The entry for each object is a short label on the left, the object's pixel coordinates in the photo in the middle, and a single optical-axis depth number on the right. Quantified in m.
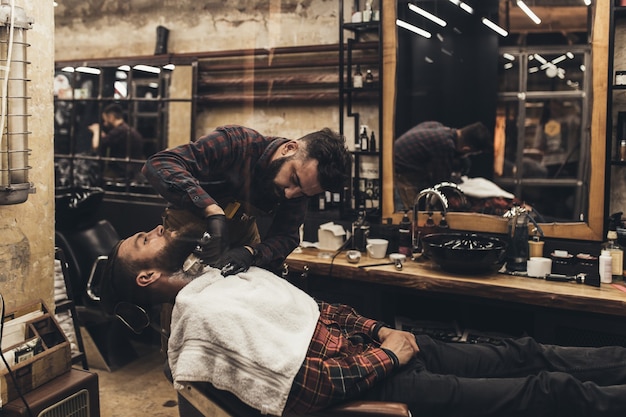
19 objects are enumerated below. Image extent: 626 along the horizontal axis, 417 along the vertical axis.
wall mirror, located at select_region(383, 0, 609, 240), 2.82
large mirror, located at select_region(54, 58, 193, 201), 3.07
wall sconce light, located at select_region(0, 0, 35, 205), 2.07
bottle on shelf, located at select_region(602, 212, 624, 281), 2.71
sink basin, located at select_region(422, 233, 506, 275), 2.76
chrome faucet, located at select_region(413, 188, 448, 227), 3.17
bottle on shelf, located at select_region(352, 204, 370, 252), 3.21
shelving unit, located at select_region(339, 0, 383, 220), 3.20
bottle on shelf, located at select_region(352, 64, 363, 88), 3.26
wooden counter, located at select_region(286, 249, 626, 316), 2.50
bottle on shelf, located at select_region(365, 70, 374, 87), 3.26
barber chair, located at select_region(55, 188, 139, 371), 3.08
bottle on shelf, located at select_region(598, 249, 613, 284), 2.69
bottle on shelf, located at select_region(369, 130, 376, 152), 3.31
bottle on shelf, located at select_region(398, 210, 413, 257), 3.16
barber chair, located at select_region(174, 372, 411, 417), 1.78
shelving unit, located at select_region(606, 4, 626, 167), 2.74
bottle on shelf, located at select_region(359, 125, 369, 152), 3.31
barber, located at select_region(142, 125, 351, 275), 2.05
